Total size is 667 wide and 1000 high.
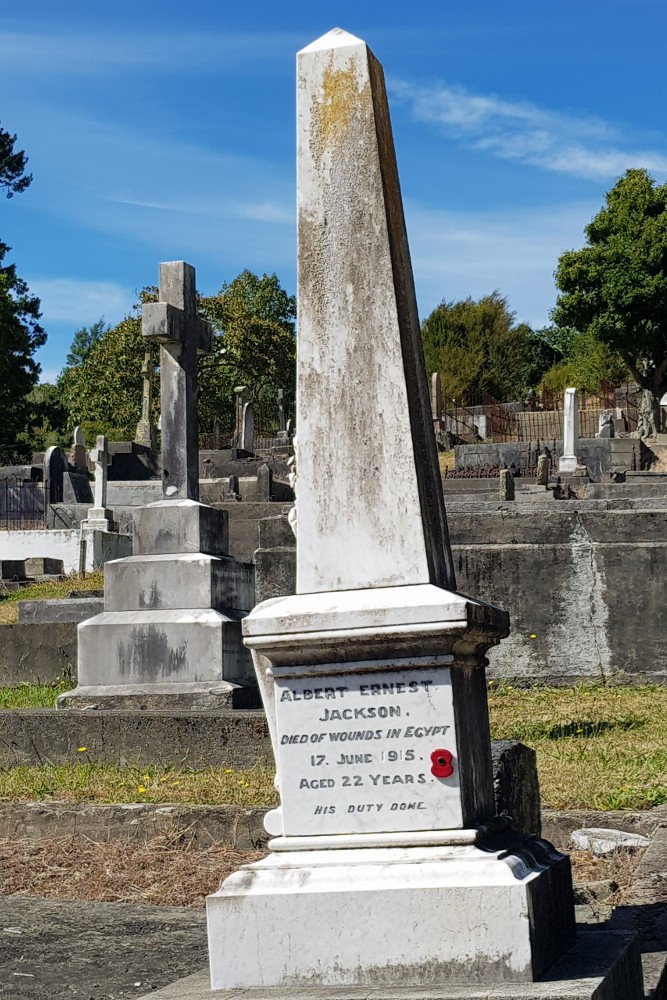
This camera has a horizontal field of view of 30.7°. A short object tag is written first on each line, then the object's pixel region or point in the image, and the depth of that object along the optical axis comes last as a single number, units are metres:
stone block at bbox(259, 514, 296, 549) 11.02
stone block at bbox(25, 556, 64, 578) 23.53
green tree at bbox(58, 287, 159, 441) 52.69
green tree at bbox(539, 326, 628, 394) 55.78
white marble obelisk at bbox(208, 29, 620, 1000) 3.09
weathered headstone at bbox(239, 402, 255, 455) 38.72
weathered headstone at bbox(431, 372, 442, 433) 47.83
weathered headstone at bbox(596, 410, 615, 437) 36.61
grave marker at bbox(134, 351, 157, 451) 44.51
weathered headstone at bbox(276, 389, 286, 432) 46.91
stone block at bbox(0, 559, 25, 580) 22.83
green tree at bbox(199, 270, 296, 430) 52.09
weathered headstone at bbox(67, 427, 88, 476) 36.97
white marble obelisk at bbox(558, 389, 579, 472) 30.08
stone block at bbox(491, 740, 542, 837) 4.60
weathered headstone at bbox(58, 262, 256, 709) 8.12
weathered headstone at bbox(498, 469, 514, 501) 22.52
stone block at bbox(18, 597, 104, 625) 13.23
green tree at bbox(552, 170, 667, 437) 46.31
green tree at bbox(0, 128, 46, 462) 47.91
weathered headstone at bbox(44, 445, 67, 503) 31.45
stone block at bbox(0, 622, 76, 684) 10.38
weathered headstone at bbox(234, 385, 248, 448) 40.41
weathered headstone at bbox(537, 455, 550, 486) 26.20
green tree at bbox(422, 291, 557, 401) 61.81
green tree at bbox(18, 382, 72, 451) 52.41
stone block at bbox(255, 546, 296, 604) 9.98
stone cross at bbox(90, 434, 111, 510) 25.95
